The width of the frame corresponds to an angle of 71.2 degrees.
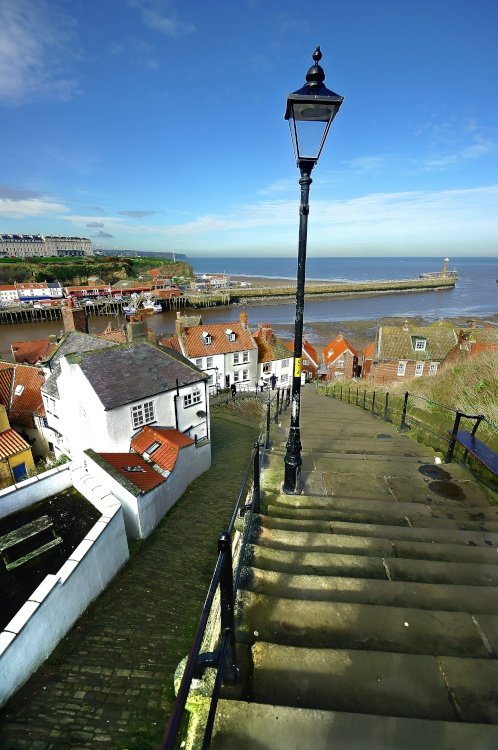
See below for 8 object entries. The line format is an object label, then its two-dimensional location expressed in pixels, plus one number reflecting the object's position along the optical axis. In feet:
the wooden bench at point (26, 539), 27.25
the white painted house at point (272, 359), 113.39
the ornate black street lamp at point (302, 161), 13.32
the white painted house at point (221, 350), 102.12
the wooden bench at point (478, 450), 19.58
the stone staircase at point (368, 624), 8.00
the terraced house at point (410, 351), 99.55
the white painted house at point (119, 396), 48.88
